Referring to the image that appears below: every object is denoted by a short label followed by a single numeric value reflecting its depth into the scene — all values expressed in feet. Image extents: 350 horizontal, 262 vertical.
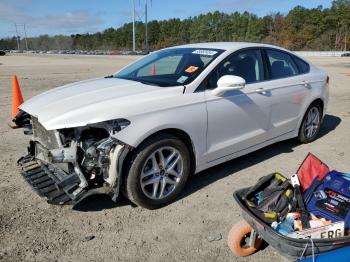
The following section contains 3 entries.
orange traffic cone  25.05
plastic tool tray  8.74
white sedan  11.57
